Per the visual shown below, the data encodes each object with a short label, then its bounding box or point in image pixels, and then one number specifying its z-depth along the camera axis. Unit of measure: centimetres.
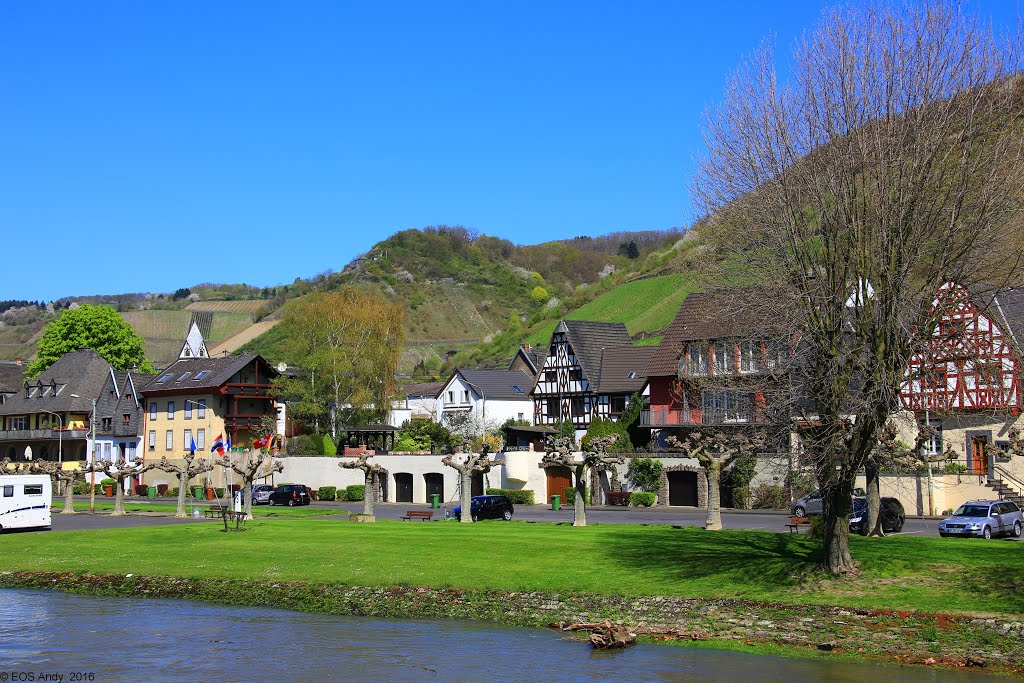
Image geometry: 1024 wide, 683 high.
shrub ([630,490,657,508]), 6462
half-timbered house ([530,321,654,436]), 8488
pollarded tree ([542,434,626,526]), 4178
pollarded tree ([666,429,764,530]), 3762
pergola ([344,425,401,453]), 8281
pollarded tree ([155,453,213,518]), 5416
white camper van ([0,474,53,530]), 4716
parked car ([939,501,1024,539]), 3872
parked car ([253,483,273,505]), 6900
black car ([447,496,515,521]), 5078
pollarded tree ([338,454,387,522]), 4662
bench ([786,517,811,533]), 4144
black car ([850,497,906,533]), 4231
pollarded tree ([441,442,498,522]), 4481
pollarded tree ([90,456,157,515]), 5744
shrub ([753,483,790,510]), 5934
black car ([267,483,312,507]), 6800
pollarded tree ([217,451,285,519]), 4875
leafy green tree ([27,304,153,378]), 11194
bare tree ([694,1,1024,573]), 2386
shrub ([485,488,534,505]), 6950
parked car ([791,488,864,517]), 4912
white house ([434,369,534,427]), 9562
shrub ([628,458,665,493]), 6581
